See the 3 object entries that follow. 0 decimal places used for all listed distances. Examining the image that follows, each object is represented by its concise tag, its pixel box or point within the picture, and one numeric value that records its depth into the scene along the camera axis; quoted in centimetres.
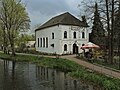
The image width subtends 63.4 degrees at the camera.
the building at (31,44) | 4016
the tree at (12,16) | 2208
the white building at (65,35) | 2189
